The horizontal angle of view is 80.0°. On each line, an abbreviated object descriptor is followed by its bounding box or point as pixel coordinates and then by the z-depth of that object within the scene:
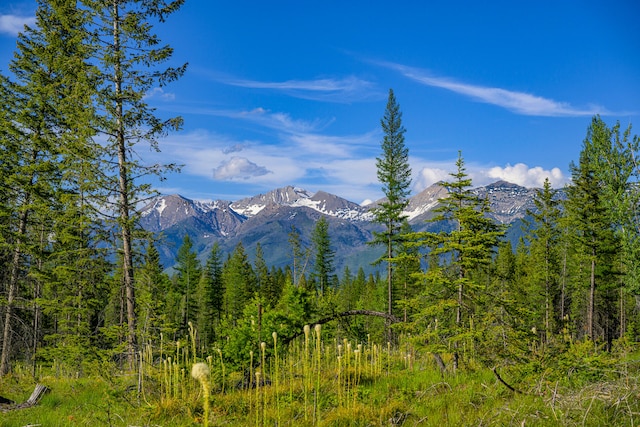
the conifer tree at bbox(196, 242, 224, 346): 55.31
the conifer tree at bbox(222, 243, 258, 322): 54.59
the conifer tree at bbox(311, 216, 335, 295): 53.09
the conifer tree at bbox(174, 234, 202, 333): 57.19
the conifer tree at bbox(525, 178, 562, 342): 37.34
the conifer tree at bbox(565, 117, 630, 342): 28.94
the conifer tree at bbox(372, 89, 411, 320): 31.66
